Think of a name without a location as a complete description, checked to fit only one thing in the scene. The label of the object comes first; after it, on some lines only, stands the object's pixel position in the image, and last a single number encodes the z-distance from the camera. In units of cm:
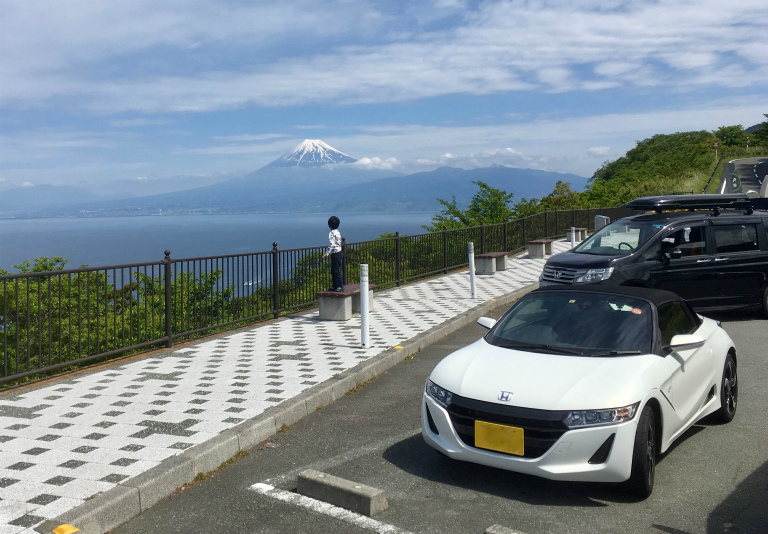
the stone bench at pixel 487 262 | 2022
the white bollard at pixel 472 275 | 1512
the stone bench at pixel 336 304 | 1257
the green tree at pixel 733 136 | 11944
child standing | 1314
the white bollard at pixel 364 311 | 970
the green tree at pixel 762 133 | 11231
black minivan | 1159
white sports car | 449
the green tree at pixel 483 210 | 4353
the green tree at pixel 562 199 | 4972
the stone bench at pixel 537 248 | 2461
